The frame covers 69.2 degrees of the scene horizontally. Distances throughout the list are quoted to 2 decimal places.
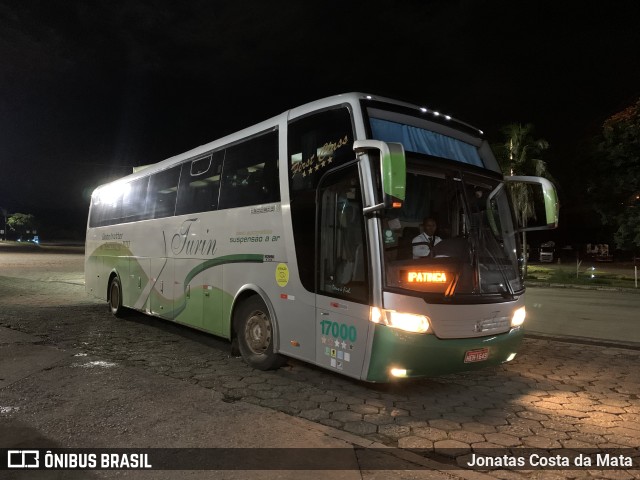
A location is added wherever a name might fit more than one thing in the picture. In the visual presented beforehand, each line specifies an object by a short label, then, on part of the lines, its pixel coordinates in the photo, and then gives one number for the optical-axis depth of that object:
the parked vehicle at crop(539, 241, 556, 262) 41.72
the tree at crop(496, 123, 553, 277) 28.50
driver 5.09
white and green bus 4.79
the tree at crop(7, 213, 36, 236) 101.12
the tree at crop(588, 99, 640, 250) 25.72
